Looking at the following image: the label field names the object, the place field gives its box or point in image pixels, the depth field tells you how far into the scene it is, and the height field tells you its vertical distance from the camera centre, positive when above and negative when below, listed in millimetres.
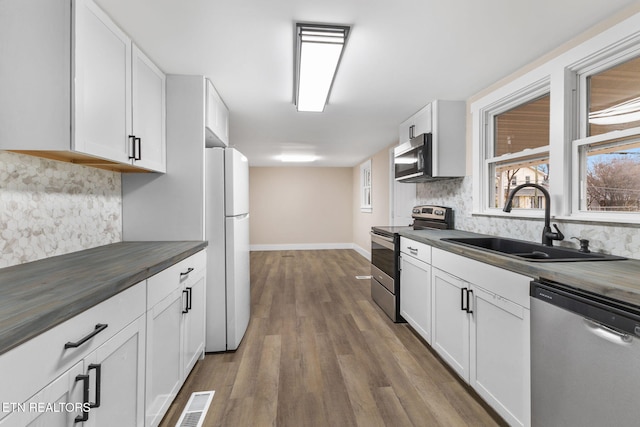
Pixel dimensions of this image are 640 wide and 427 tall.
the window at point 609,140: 1630 +419
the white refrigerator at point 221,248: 2404 -296
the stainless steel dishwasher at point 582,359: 965 -544
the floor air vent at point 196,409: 1624 -1149
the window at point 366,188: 6552 +565
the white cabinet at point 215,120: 2465 +847
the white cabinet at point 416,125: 3121 +1011
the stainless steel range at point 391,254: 2986 -457
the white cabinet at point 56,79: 1278 +598
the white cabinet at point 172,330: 1428 -681
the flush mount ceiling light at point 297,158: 6227 +1199
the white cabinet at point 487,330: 1413 -675
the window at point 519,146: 2201 +543
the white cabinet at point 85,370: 714 -475
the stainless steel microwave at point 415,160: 2990 +564
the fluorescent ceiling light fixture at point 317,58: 1743 +1048
